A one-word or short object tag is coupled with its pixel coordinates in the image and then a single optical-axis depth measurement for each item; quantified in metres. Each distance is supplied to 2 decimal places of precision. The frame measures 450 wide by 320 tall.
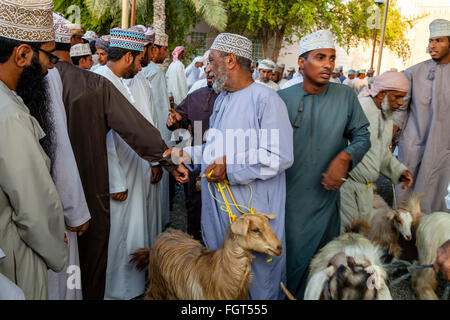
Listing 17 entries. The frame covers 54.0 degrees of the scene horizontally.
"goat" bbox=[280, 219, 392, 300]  2.15
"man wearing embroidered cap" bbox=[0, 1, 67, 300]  2.00
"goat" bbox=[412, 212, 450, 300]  3.91
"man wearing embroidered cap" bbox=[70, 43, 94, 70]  5.75
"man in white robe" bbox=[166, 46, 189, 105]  9.34
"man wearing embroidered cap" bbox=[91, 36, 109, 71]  6.80
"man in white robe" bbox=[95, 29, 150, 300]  3.85
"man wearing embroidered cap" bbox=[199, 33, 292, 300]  2.99
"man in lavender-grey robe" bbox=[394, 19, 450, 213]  5.08
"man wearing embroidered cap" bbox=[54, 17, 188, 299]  3.27
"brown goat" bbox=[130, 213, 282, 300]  2.83
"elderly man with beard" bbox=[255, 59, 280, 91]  10.07
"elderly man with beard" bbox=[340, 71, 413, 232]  4.08
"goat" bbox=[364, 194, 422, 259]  4.37
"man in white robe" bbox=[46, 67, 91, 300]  2.70
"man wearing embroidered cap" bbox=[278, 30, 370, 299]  3.36
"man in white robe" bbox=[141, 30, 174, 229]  5.90
